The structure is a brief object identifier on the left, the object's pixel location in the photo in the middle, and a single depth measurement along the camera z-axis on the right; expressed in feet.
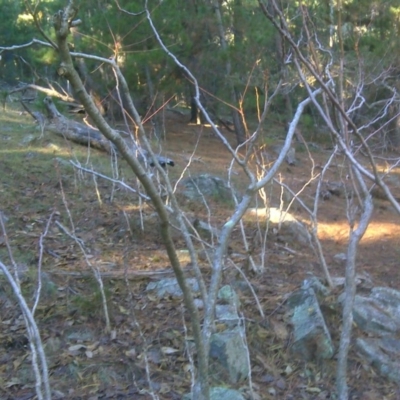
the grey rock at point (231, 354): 15.33
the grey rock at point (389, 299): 19.25
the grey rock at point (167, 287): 18.51
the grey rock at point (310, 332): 16.99
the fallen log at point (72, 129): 36.83
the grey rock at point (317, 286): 19.03
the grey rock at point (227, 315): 16.75
